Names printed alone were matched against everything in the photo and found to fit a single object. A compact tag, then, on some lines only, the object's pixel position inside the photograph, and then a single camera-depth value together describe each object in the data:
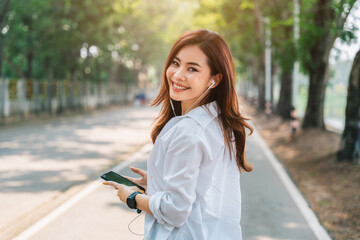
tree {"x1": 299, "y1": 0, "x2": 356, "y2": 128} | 14.01
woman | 1.91
